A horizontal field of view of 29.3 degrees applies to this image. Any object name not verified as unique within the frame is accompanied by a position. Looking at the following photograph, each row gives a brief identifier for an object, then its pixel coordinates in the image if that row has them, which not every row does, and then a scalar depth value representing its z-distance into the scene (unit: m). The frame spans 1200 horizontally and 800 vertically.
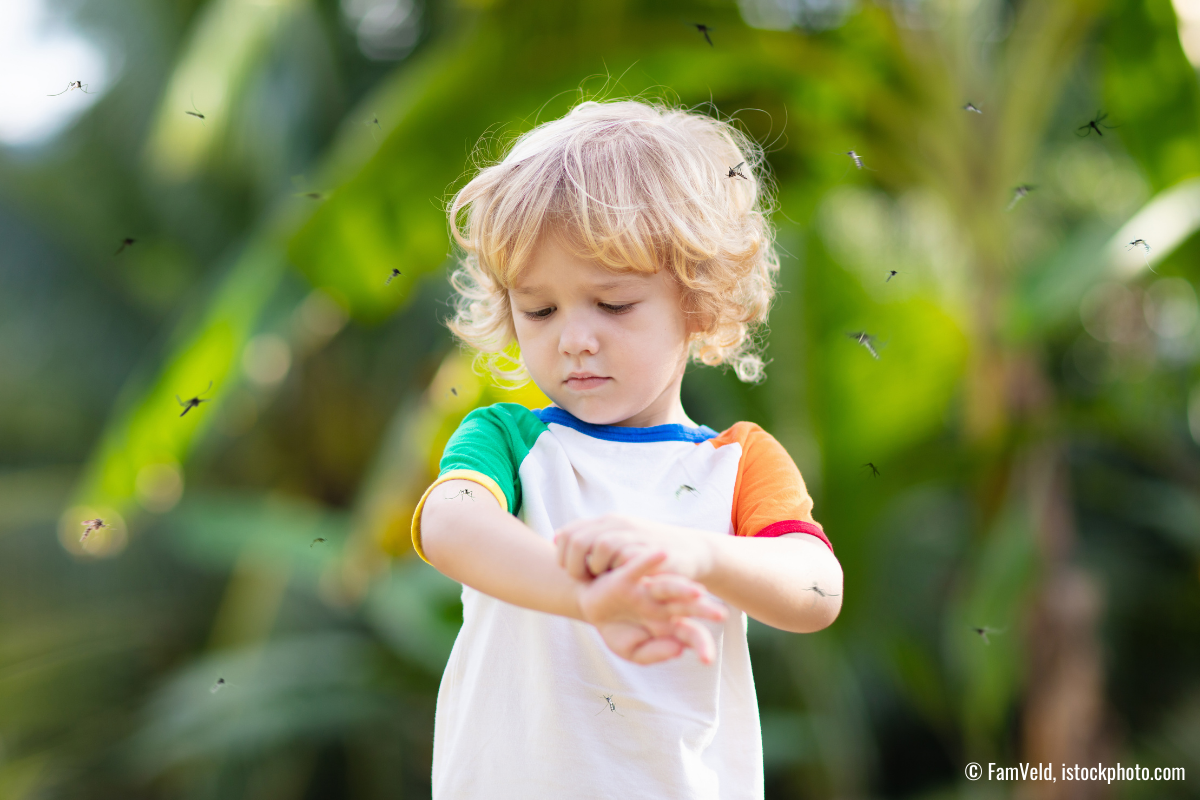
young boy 1.35
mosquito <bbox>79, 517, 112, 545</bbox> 1.52
